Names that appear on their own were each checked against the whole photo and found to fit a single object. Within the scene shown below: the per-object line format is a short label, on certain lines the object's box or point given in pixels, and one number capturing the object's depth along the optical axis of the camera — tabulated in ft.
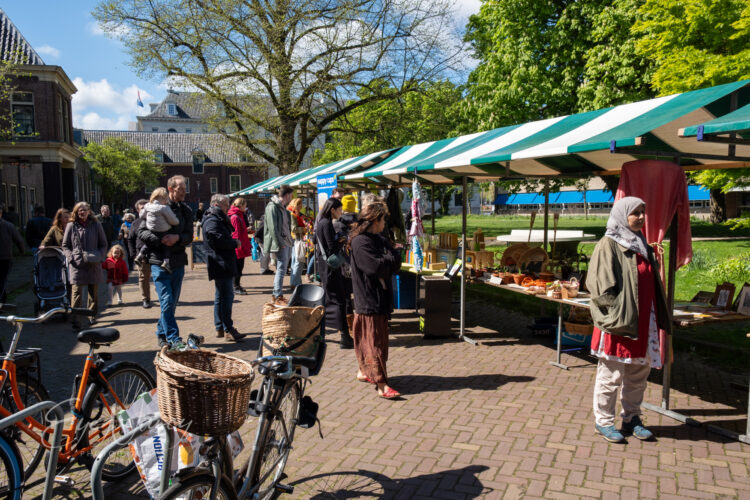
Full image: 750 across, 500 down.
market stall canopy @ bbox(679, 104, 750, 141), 12.05
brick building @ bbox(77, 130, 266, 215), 212.64
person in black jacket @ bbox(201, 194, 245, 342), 23.44
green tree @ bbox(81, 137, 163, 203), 166.71
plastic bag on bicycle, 7.77
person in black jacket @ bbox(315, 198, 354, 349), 23.47
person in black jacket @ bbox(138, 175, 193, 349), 20.80
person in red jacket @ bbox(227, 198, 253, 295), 35.15
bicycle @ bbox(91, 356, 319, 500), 7.42
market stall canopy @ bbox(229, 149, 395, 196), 34.88
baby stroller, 27.68
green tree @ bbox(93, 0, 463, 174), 65.72
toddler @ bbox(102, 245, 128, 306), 32.73
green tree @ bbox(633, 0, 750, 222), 38.34
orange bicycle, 11.19
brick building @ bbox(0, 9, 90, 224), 96.43
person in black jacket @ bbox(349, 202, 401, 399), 17.05
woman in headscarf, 13.56
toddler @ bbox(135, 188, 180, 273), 20.63
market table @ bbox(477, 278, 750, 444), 14.51
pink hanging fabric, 15.56
